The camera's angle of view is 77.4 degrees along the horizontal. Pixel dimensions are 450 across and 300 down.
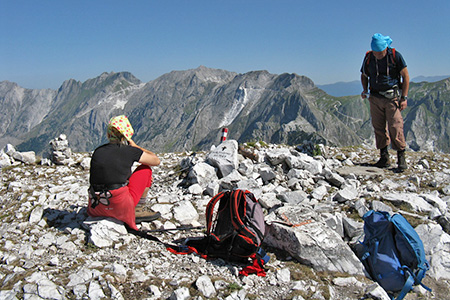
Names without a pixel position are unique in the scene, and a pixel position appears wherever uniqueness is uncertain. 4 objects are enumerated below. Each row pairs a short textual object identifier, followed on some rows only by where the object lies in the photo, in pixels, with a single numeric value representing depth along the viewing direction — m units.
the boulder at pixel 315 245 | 5.15
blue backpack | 4.89
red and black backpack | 5.19
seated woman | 5.77
